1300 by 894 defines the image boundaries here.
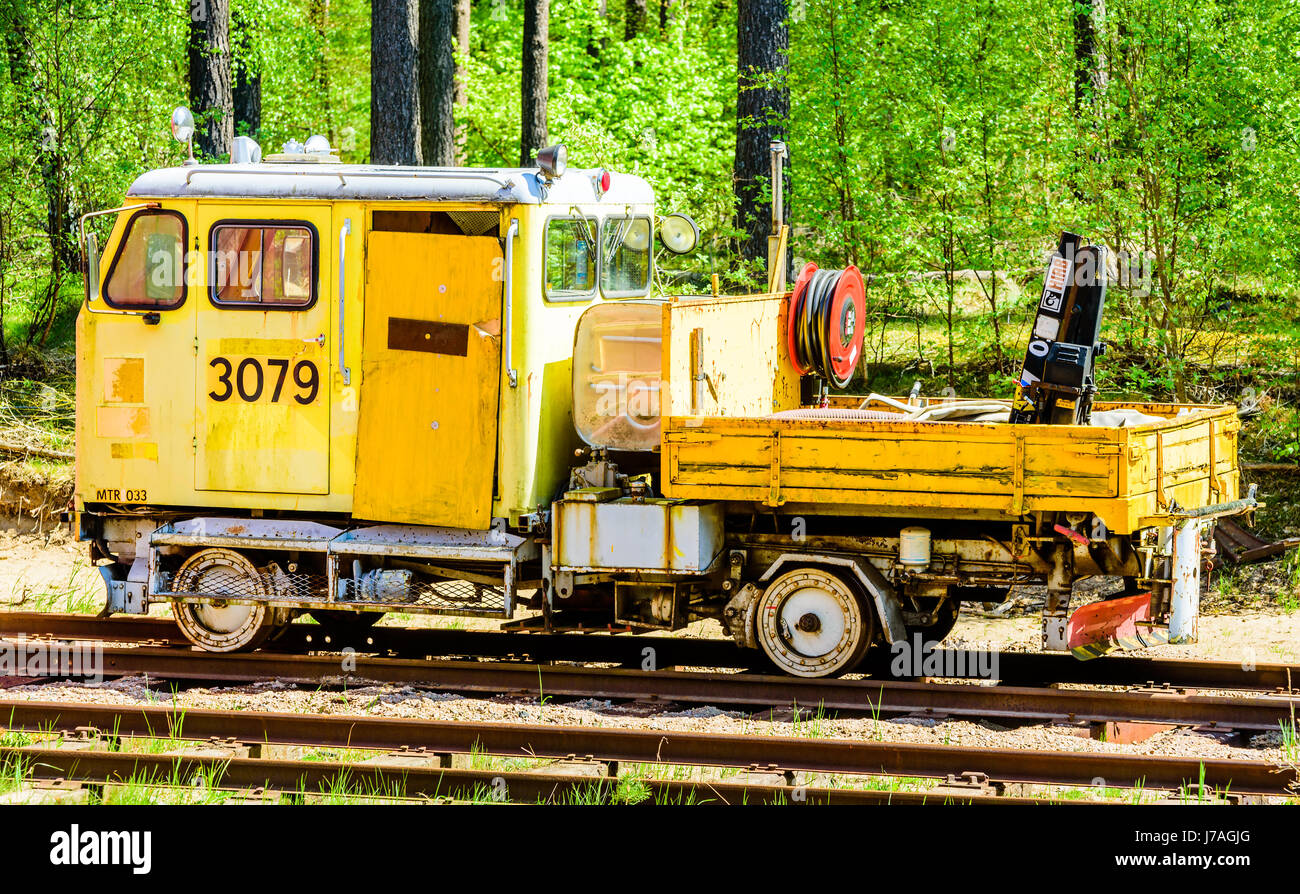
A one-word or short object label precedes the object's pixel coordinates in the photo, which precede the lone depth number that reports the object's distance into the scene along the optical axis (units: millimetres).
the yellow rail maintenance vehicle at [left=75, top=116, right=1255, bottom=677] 17047
